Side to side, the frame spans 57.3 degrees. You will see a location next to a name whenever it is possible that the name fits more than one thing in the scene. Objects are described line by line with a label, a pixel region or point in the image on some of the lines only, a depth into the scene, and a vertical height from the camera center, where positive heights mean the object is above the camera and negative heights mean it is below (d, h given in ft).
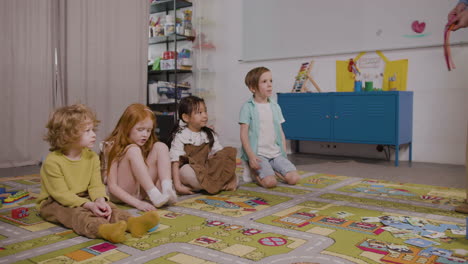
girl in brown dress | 7.86 -1.01
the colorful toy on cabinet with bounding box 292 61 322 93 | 14.28 +0.81
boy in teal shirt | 8.89 -0.62
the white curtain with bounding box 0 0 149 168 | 11.47 +1.17
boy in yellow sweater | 5.29 -1.09
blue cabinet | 11.98 -0.40
